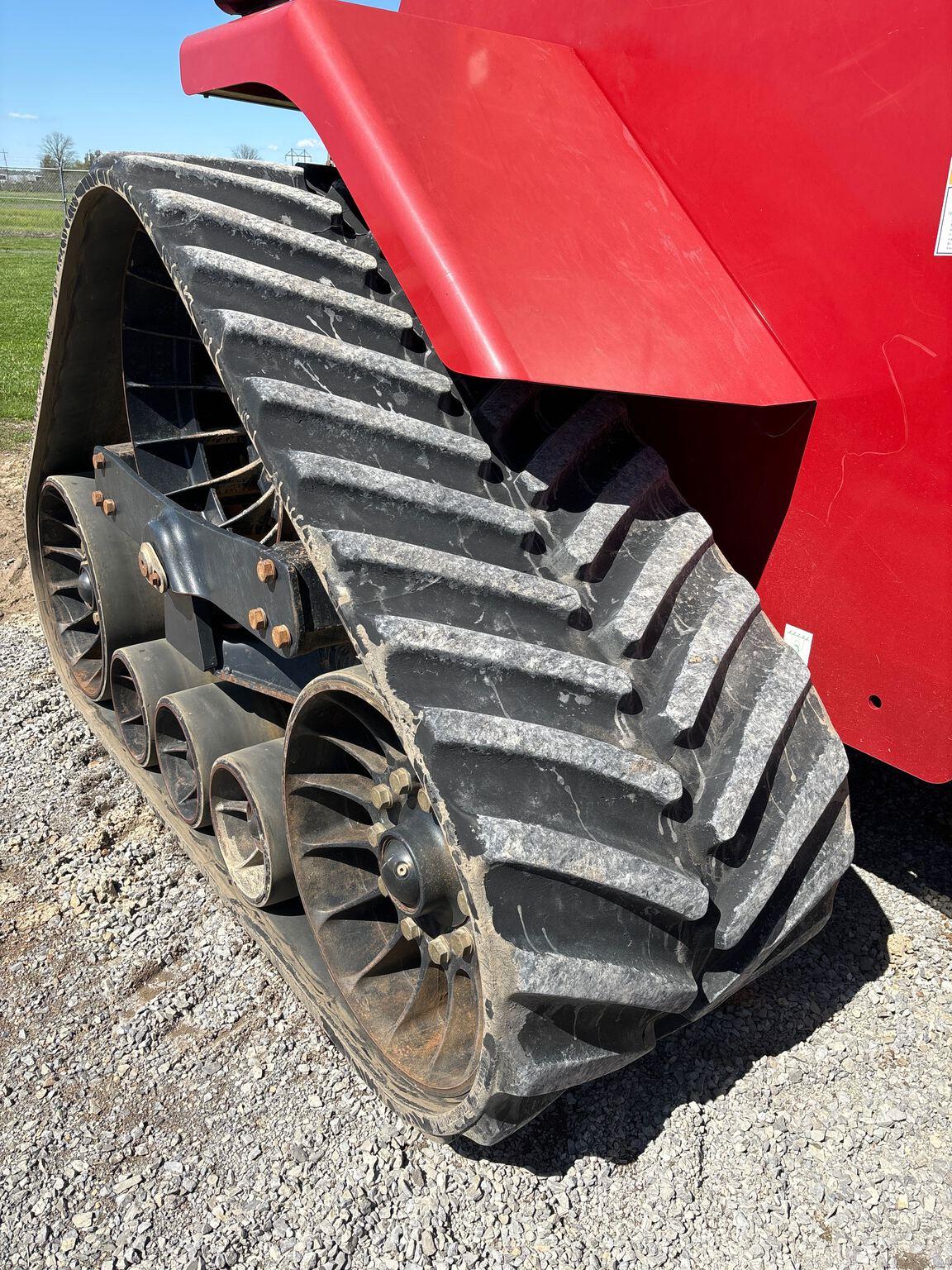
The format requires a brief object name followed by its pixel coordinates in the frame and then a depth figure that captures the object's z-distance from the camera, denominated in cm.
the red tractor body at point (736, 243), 158
